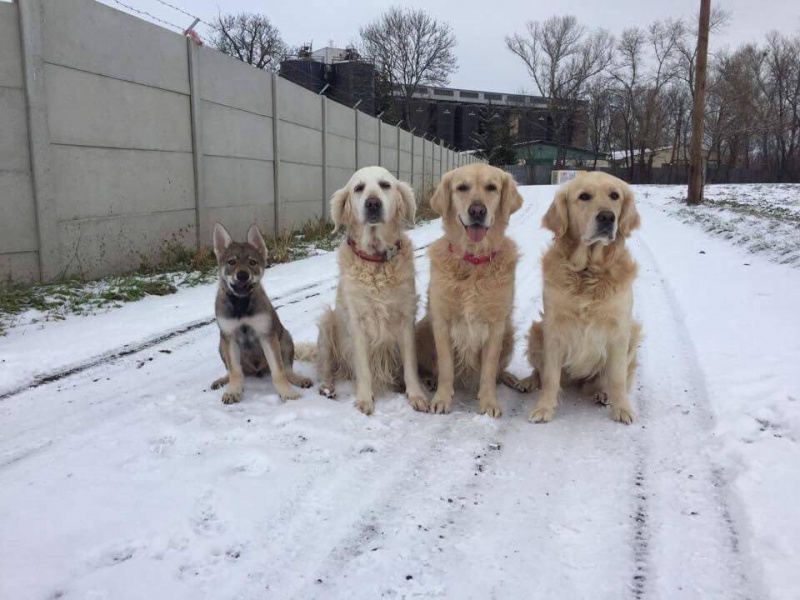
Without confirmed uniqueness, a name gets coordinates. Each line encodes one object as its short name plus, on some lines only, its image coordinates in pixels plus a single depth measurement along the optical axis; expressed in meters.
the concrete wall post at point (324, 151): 12.47
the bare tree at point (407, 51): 44.59
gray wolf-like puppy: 3.45
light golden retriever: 3.63
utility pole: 18.50
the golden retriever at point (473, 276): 3.49
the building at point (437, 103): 41.03
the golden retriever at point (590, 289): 3.26
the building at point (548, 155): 59.22
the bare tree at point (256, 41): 42.19
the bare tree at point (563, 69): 53.88
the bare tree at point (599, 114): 53.03
